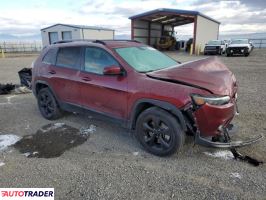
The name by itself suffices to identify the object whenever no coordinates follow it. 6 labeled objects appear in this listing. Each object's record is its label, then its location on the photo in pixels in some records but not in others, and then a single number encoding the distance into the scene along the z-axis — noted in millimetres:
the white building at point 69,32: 31453
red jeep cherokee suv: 3328
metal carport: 27000
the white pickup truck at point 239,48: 21219
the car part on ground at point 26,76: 8164
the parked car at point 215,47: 22922
